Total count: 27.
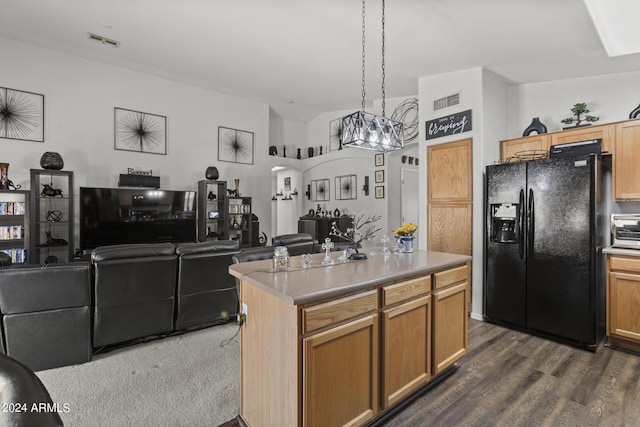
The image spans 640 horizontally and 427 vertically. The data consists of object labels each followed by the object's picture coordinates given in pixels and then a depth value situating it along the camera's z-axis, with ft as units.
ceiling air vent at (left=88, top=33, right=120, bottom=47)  13.48
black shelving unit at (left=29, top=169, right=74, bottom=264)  14.49
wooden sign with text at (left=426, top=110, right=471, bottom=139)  12.76
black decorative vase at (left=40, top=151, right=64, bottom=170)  14.85
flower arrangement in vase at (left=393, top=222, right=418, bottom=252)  8.91
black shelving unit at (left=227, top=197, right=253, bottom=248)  21.40
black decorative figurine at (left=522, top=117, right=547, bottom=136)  12.42
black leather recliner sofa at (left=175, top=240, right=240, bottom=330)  10.05
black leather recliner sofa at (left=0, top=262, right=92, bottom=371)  7.66
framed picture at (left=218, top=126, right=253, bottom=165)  21.71
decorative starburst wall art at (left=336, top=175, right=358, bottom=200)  23.33
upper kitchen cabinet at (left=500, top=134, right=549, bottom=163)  12.11
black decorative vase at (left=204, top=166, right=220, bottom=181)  19.90
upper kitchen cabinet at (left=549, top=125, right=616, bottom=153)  10.64
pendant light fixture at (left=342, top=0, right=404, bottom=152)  8.74
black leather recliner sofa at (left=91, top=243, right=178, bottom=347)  8.74
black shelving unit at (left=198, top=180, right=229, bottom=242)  19.76
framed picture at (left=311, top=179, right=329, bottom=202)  25.46
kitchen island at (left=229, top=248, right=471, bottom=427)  4.96
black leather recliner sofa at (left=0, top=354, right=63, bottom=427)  1.73
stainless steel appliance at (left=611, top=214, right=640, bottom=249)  9.93
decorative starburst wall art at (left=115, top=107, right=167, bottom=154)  17.85
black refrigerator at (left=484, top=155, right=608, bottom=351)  9.53
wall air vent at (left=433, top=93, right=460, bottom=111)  13.25
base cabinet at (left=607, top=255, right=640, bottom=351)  9.43
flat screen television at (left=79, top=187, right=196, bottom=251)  16.34
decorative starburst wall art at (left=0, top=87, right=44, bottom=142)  14.79
